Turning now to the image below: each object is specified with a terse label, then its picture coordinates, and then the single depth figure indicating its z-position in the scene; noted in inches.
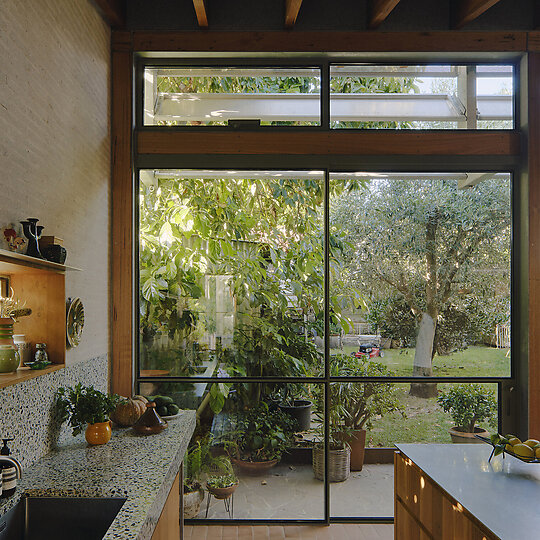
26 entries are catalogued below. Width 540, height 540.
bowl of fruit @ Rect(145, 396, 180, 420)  122.9
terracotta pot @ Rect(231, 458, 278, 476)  143.9
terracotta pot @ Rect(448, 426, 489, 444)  145.9
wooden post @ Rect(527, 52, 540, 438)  143.9
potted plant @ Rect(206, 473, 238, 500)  143.1
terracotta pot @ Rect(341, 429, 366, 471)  145.5
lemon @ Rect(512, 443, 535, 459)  93.0
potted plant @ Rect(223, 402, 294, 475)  144.3
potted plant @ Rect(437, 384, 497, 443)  146.6
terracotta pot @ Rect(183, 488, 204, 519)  141.6
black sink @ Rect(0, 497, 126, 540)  80.1
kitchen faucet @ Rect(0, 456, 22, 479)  75.9
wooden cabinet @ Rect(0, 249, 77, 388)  92.6
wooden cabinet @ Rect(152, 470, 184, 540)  89.8
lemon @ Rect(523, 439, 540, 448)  96.4
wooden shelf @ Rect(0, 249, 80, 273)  73.3
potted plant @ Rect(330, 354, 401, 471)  146.8
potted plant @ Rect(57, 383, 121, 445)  104.5
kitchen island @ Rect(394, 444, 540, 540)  74.0
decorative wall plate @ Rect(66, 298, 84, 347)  109.7
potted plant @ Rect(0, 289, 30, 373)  79.8
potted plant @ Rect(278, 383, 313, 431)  146.0
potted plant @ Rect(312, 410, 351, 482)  144.7
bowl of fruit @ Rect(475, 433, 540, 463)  92.9
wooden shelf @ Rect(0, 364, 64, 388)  74.5
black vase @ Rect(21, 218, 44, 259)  88.0
